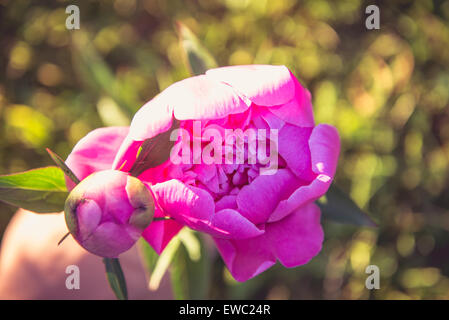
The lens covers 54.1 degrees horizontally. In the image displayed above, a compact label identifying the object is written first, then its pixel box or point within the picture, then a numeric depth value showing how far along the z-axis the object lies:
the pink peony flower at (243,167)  0.50
